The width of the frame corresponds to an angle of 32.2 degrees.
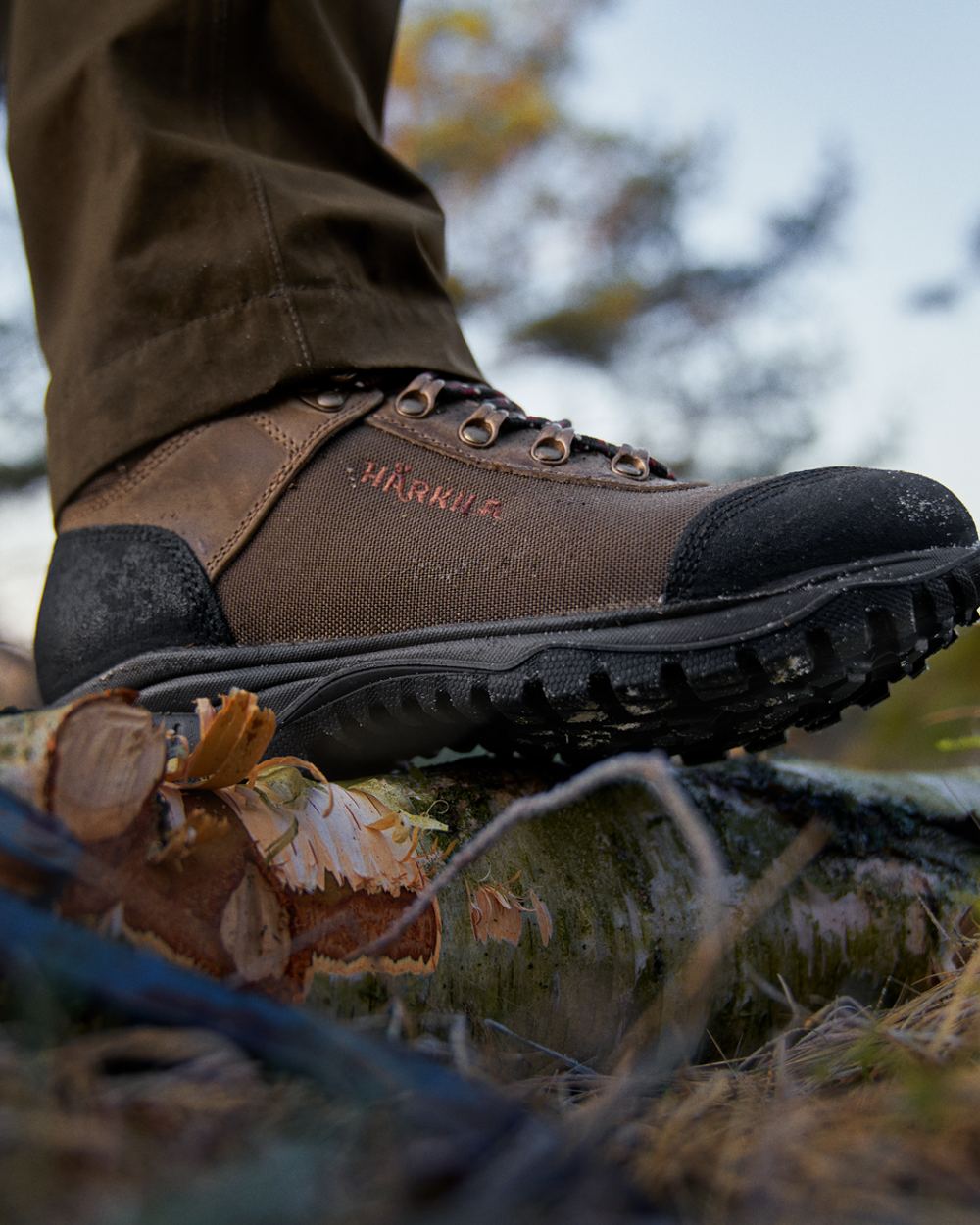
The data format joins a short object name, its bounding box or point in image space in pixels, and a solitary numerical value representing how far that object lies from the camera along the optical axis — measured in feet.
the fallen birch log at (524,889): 1.33
